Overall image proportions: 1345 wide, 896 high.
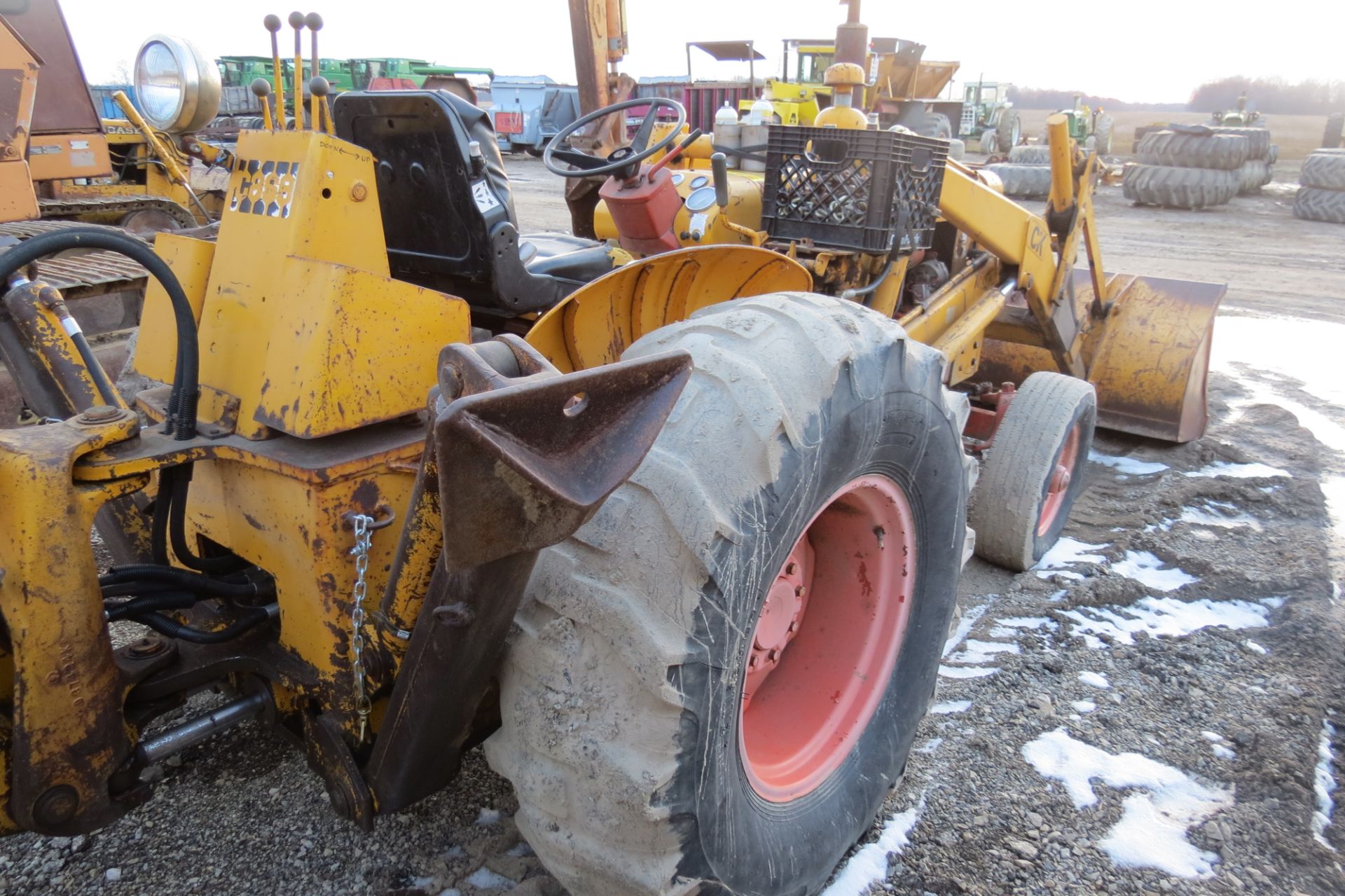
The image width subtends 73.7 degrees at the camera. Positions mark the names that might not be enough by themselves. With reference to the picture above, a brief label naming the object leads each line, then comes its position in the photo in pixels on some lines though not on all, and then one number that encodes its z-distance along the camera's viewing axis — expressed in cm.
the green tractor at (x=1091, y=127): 2086
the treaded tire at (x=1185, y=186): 1583
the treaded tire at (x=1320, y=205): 1443
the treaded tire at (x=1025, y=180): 1625
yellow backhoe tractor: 145
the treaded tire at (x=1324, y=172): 1448
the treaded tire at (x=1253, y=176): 1706
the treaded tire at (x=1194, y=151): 1586
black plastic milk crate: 328
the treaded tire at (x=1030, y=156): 1792
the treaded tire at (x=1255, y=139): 1702
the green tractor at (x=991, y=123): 2478
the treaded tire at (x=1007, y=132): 2548
